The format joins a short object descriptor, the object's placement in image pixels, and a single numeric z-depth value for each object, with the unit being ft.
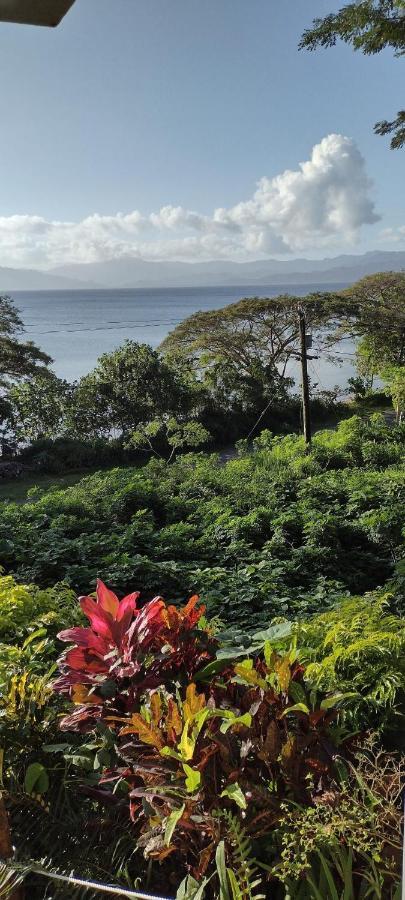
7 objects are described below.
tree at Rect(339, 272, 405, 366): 66.03
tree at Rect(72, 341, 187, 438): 55.88
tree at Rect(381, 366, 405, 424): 54.49
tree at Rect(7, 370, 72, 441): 54.13
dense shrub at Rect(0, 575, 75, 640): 6.51
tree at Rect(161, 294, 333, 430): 61.77
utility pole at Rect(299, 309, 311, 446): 44.50
